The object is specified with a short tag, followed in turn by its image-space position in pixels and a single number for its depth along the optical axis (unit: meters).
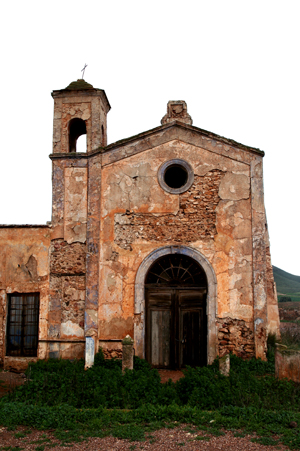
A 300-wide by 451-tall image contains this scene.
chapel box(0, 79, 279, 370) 11.12
